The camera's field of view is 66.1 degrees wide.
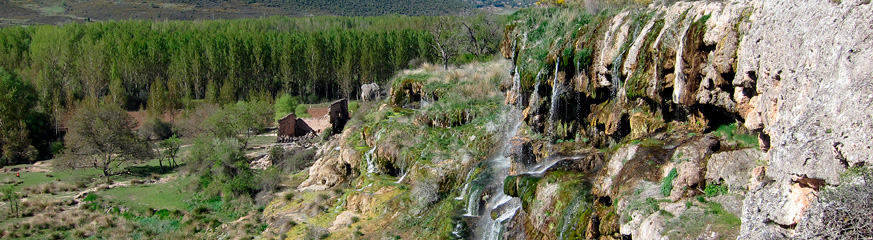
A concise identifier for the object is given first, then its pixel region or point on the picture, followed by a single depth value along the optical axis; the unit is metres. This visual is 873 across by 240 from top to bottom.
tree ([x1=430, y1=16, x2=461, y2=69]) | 46.31
